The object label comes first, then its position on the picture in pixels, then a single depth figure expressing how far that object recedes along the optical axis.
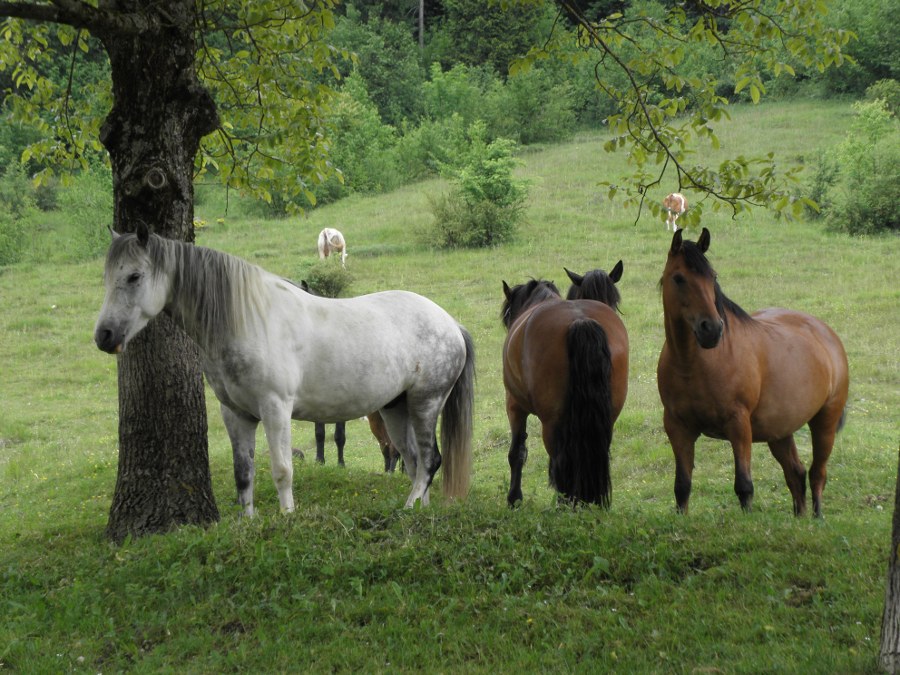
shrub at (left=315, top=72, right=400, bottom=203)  41.25
